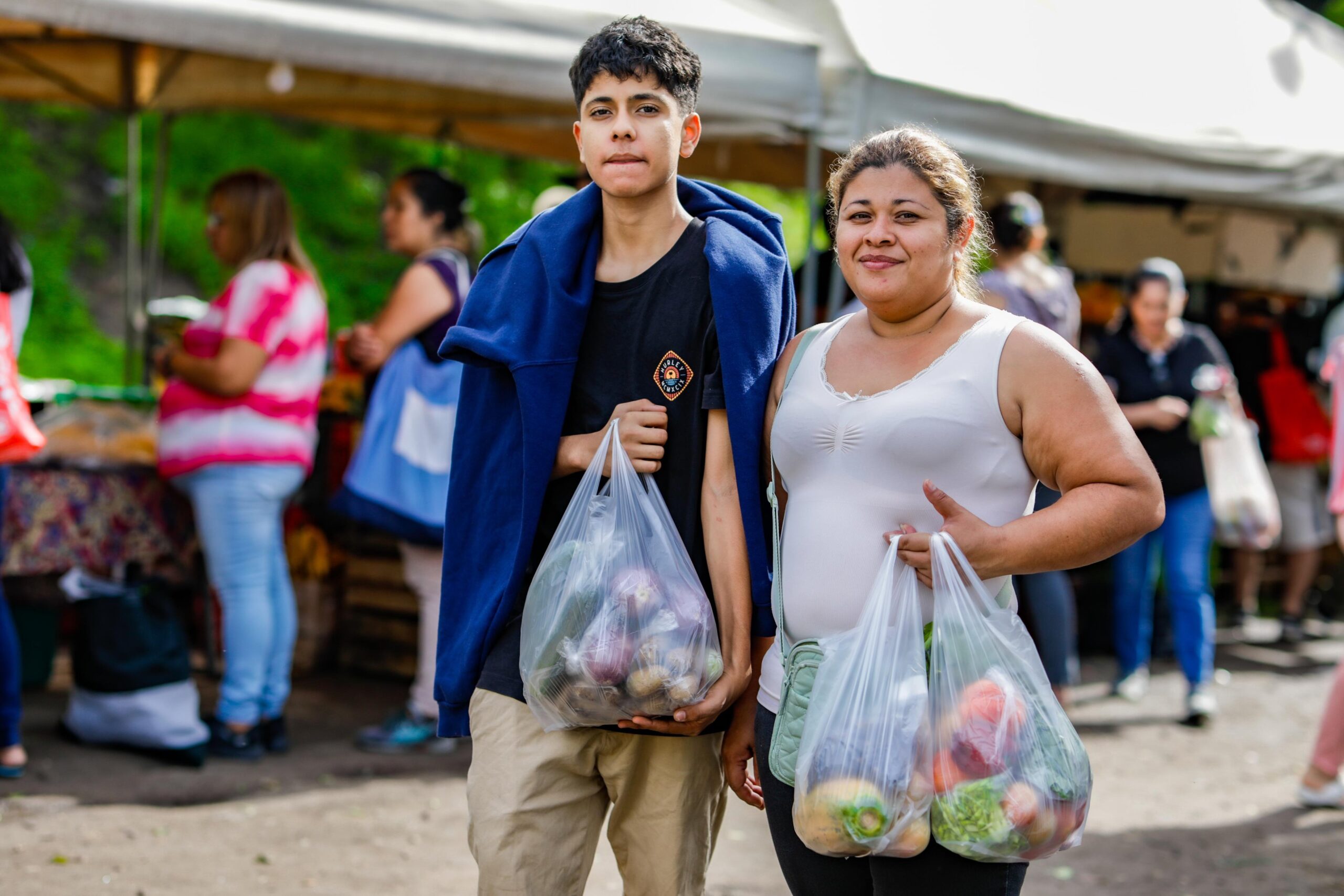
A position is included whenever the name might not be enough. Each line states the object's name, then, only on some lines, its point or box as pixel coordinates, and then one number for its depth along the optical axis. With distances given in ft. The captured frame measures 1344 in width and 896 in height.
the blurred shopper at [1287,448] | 27.73
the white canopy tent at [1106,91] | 16.75
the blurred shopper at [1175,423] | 20.65
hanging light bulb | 18.75
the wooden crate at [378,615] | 19.77
